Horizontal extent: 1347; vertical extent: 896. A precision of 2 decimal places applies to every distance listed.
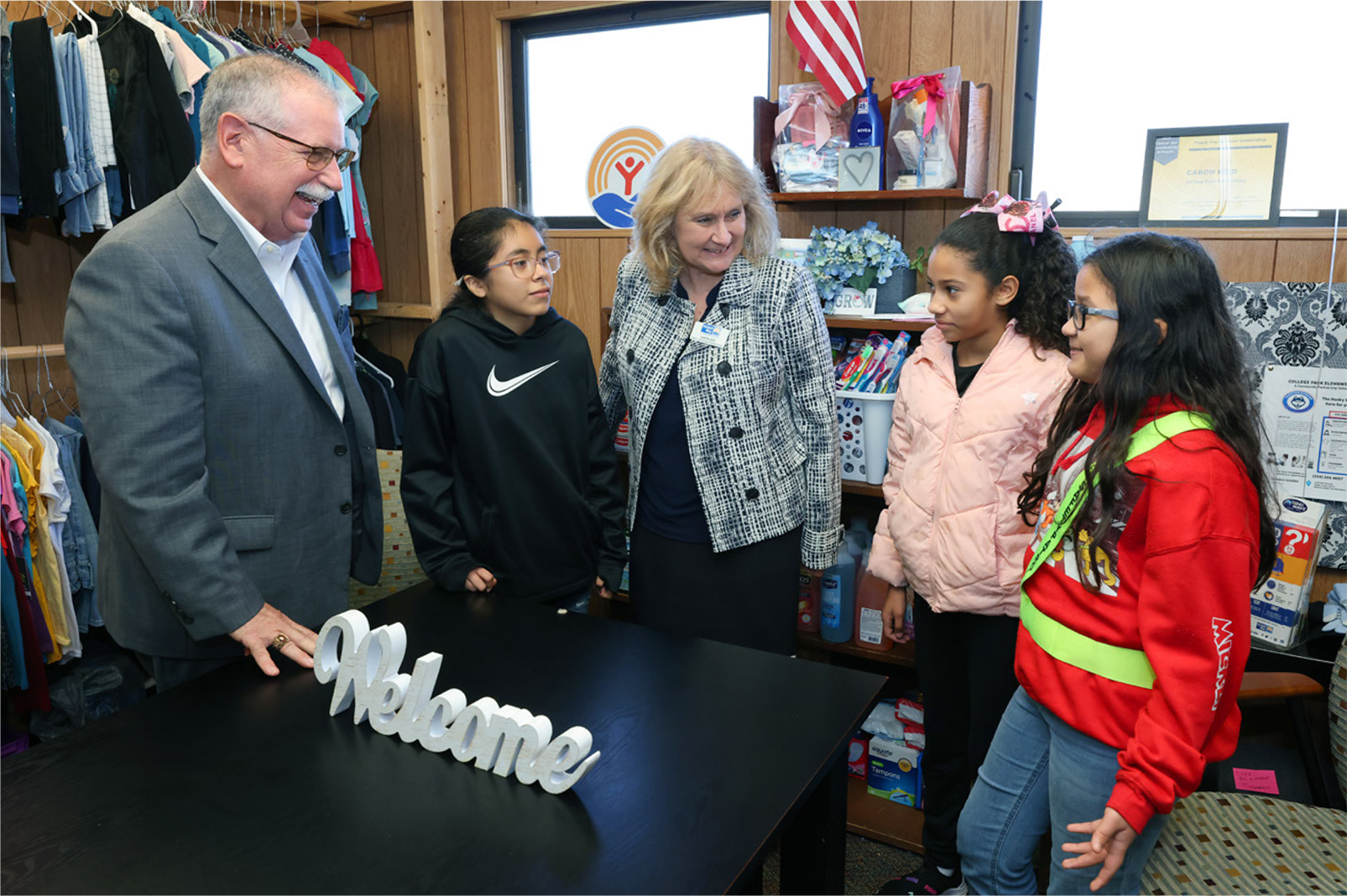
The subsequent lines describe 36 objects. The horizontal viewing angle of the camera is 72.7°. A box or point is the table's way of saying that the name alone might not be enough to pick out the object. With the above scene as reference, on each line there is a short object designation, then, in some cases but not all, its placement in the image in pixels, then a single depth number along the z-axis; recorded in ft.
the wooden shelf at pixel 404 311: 11.34
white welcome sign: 3.57
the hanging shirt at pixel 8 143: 8.27
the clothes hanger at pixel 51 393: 9.67
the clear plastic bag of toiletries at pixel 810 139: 7.86
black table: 3.13
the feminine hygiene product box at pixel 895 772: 8.06
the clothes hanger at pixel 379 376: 11.08
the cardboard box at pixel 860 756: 8.43
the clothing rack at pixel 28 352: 8.63
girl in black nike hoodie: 6.09
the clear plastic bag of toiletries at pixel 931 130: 7.32
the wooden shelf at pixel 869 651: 7.82
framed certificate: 6.90
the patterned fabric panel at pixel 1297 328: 6.59
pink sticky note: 6.86
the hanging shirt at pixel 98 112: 8.72
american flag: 7.72
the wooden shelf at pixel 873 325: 7.32
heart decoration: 7.61
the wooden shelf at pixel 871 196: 7.34
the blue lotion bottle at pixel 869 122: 7.61
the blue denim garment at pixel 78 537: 8.66
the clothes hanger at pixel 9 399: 9.11
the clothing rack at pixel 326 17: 11.03
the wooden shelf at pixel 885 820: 7.81
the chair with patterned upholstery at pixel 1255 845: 4.75
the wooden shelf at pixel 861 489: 7.70
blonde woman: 6.35
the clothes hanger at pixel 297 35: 10.60
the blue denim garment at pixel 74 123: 8.55
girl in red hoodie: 3.74
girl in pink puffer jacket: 5.59
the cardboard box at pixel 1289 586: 6.27
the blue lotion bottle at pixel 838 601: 8.02
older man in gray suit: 4.46
